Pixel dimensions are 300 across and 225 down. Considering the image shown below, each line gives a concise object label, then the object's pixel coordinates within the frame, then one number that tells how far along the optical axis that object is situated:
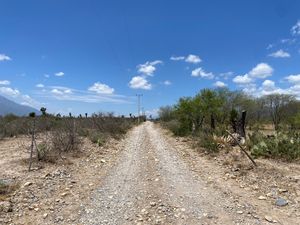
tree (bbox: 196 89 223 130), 18.81
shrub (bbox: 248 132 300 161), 7.86
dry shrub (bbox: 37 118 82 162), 7.88
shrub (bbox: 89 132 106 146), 12.10
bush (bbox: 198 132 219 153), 10.24
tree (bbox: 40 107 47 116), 27.08
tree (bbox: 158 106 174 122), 46.92
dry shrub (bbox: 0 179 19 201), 4.95
